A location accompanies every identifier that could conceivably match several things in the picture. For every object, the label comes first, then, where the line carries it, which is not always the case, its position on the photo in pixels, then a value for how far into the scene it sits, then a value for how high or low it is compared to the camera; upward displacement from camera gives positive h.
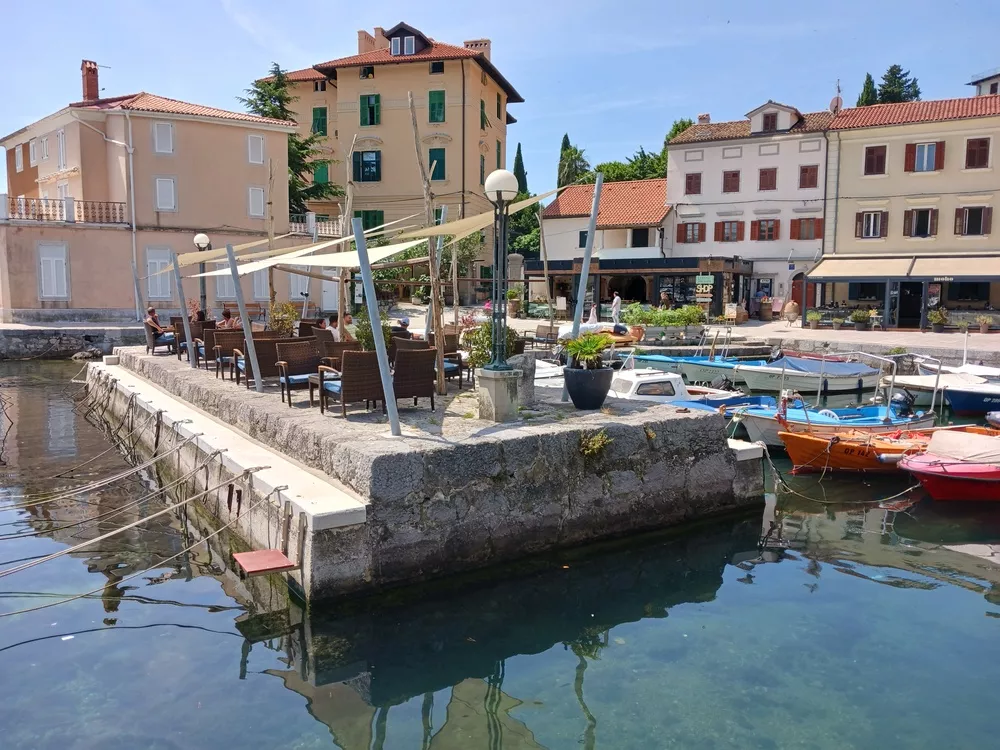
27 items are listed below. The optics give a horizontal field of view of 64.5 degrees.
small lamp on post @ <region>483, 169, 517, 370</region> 8.91 +0.55
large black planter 9.83 -1.10
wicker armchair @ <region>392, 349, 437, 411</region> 9.15 -0.90
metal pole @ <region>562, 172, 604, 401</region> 10.80 +0.45
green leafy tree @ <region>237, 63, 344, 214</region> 38.94 +7.92
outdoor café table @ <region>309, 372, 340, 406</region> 10.02 -1.03
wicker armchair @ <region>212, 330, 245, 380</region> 13.37 -0.82
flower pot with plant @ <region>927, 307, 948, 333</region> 30.42 -0.82
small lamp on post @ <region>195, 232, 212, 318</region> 17.19 +1.19
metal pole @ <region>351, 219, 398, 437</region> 7.88 -0.28
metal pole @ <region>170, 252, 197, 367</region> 14.88 -0.47
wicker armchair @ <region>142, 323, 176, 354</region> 18.25 -1.03
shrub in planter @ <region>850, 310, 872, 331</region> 31.84 -0.83
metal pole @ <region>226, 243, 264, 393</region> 10.98 -0.47
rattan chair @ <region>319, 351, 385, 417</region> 9.08 -0.96
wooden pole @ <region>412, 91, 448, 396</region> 10.25 +0.34
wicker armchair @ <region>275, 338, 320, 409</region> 10.72 -0.89
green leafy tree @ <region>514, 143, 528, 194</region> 61.91 +10.07
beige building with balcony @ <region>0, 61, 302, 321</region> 29.92 +3.72
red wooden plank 6.83 -2.34
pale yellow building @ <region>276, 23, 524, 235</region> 41.53 +9.47
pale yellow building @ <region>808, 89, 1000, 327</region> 32.19 +3.85
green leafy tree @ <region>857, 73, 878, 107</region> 56.78 +14.66
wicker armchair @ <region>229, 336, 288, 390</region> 11.86 -0.92
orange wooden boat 12.81 -2.47
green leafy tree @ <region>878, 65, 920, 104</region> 57.97 +15.49
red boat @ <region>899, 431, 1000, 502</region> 11.45 -2.46
